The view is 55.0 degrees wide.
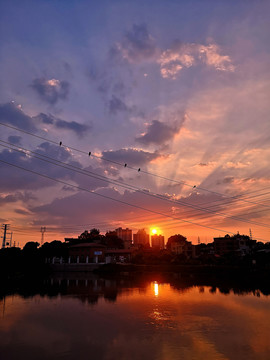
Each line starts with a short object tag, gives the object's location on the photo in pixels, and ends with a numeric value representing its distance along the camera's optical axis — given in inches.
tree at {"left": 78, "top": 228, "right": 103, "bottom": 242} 6214.6
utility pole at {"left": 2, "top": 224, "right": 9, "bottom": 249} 4046.5
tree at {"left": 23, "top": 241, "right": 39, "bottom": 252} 4955.7
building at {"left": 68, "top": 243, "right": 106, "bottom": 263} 4571.9
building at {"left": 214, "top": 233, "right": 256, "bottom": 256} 5595.5
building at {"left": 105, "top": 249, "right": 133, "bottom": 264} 4646.7
